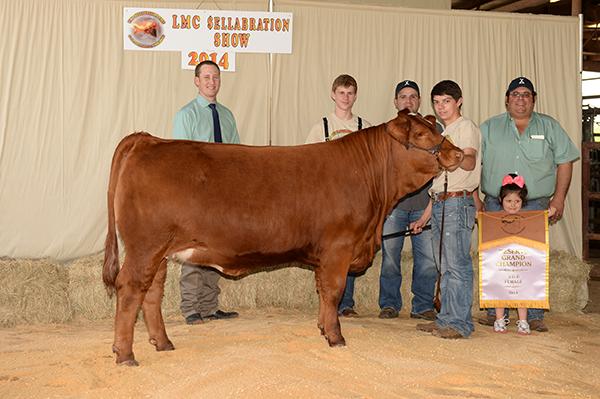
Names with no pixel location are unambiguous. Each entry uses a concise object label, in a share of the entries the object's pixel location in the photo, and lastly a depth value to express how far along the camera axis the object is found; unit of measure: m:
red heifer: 4.25
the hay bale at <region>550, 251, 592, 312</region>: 6.40
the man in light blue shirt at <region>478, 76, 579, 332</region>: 5.62
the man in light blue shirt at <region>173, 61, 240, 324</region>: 5.50
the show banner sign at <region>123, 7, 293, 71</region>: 6.30
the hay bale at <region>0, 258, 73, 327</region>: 5.61
